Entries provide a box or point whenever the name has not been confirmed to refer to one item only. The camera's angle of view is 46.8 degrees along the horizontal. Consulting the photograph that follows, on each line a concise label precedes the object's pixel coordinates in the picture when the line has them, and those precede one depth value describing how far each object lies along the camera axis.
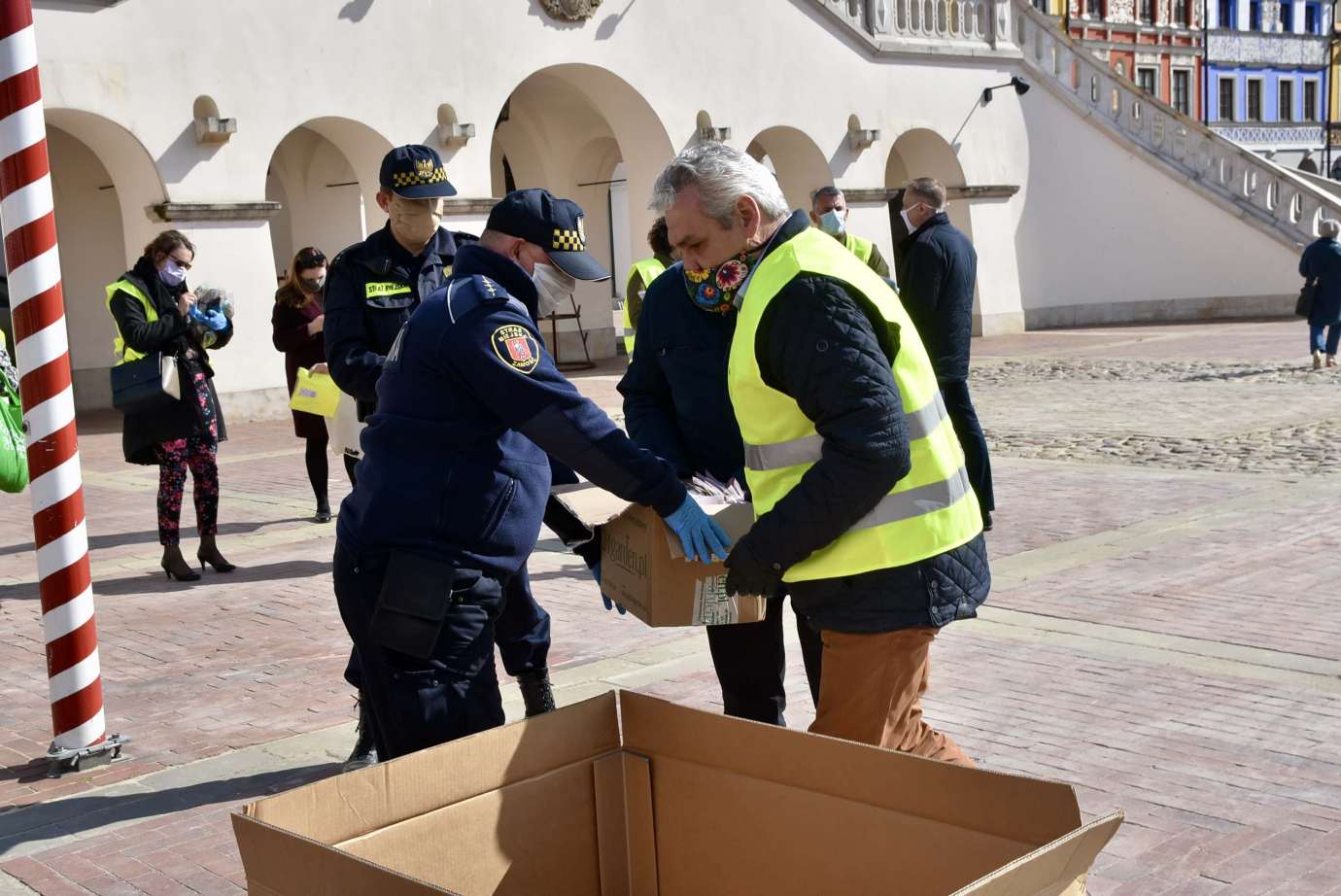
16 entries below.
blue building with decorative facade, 61.41
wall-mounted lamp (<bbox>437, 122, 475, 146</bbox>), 18.62
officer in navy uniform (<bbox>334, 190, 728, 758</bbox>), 3.30
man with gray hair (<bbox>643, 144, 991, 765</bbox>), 2.89
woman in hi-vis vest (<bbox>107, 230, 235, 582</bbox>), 8.27
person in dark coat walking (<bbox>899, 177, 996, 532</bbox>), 7.87
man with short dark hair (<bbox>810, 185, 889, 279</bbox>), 7.68
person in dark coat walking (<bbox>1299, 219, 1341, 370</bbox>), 18.02
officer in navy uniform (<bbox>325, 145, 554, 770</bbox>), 5.07
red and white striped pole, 5.13
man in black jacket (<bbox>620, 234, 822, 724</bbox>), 3.97
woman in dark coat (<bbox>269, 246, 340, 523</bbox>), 9.84
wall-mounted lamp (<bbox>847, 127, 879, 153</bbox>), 23.86
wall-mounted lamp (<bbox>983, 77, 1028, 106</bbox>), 26.66
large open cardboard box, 2.13
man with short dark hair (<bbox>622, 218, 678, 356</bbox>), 6.92
